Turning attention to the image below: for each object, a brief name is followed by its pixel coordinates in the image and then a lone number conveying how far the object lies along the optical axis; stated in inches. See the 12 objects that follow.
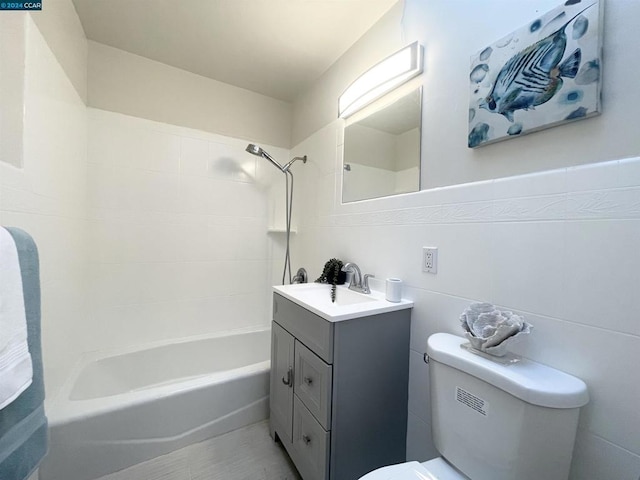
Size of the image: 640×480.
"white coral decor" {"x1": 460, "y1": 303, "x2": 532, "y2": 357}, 28.2
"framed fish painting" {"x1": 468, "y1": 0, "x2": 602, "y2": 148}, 26.9
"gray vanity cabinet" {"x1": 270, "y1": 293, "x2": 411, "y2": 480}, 37.6
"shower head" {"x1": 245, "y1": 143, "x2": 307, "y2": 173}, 71.8
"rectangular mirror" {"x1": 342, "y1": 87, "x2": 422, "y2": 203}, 46.4
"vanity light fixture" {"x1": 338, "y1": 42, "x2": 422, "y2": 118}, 44.6
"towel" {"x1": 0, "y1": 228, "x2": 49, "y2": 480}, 24.7
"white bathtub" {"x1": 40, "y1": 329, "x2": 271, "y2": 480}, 44.5
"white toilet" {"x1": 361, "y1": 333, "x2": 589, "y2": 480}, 24.3
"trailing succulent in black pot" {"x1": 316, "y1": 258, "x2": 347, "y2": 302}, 59.7
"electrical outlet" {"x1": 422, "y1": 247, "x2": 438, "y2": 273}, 41.5
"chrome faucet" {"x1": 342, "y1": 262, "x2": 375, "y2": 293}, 52.6
